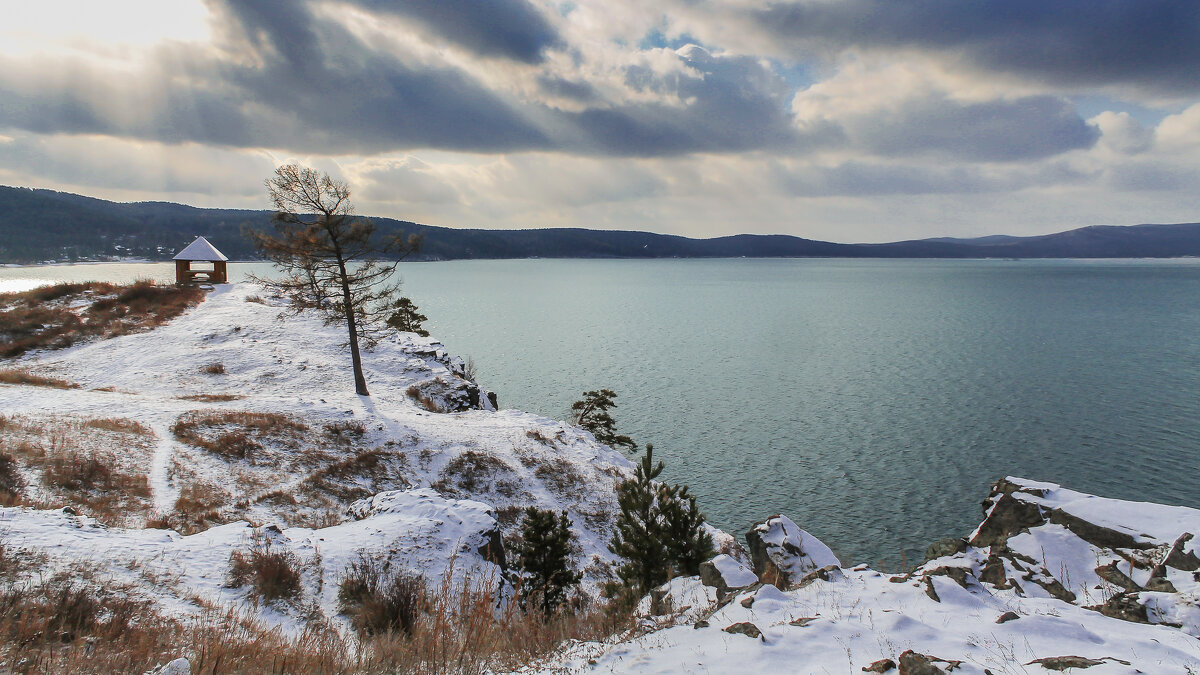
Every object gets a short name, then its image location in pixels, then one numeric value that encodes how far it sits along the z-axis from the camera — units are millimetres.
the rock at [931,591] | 8648
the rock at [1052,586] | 9984
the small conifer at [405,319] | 52969
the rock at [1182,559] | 9578
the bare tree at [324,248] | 30297
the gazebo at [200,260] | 52844
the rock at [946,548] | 12977
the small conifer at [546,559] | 14914
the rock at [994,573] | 10767
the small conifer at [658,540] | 15828
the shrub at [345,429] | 25953
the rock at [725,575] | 11977
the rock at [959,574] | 9711
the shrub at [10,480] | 14489
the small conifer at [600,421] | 37125
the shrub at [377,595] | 10578
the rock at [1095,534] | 11125
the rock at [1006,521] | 13094
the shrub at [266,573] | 10781
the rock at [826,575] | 10148
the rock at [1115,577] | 10031
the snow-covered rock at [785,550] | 15211
